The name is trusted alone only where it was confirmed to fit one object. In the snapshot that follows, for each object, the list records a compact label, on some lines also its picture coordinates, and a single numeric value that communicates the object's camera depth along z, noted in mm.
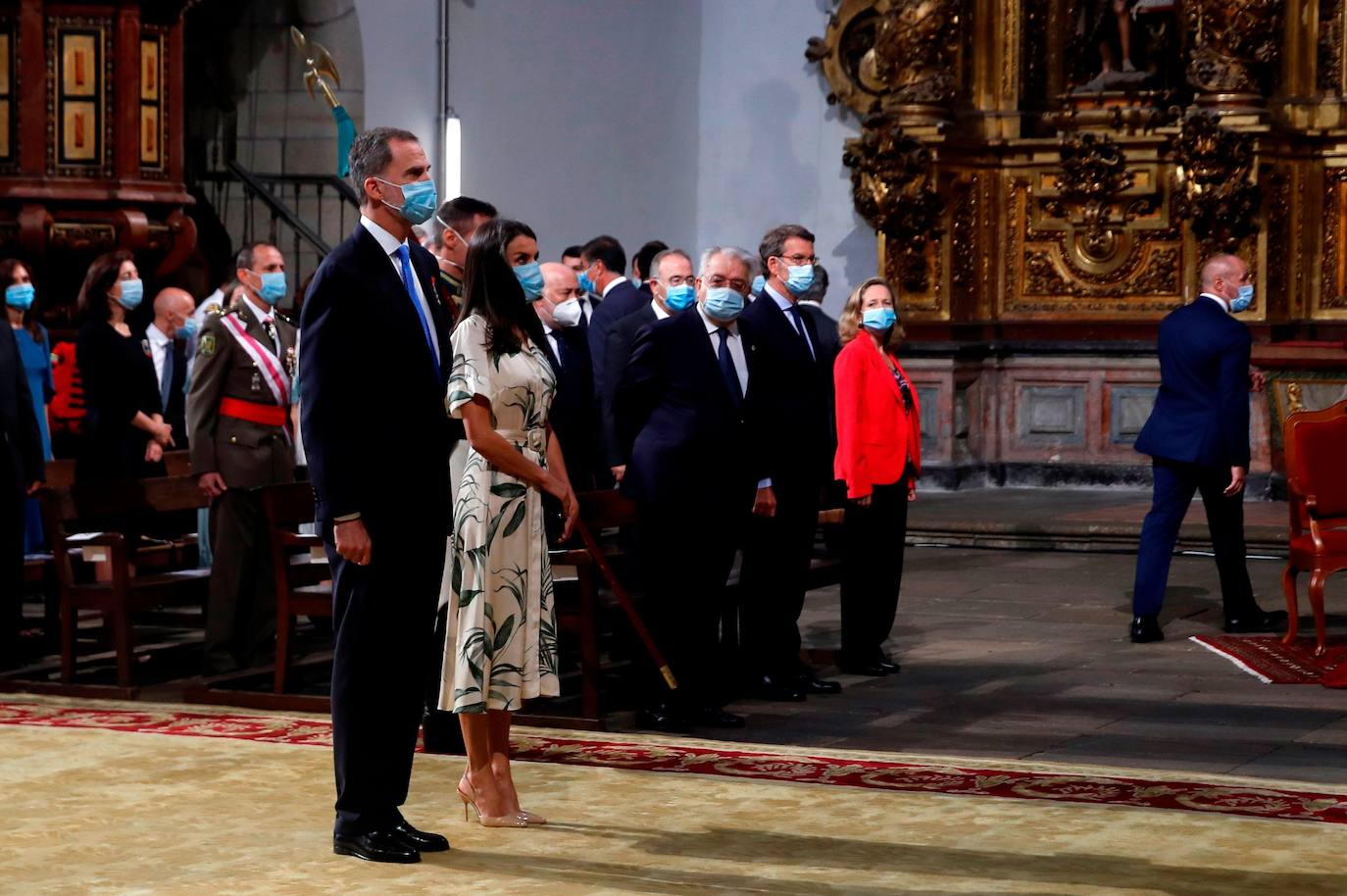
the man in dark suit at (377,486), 10133
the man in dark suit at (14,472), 16734
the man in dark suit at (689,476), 13898
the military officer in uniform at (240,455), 16094
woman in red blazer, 15922
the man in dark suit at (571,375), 18094
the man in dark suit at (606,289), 20656
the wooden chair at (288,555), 14609
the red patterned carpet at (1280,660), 15812
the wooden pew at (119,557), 15383
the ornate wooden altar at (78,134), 24953
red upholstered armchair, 16875
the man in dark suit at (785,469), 15023
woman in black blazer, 19531
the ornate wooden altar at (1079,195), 29312
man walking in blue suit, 17844
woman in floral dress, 10914
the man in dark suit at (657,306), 15672
